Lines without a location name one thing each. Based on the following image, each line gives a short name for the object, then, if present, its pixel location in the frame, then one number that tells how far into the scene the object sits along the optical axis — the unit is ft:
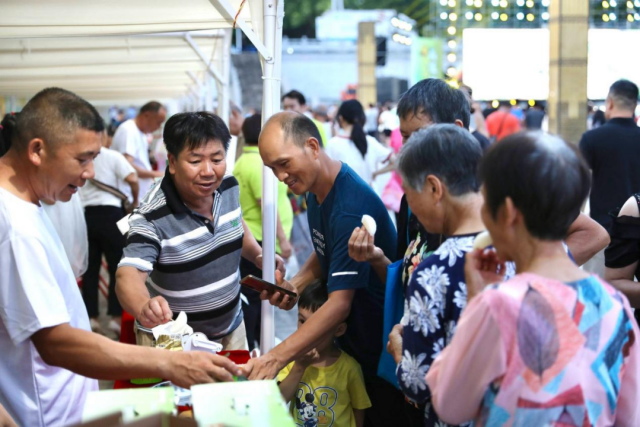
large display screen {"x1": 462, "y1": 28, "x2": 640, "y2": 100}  50.85
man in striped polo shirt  10.66
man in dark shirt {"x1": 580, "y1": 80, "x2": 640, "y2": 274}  20.27
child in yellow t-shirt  10.68
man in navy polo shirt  9.70
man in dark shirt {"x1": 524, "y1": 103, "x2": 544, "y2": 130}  43.73
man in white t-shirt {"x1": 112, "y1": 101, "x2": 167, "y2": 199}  29.58
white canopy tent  11.60
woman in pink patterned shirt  5.60
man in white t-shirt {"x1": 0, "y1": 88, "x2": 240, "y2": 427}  7.57
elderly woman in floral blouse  6.89
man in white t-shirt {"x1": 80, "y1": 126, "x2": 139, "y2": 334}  24.21
